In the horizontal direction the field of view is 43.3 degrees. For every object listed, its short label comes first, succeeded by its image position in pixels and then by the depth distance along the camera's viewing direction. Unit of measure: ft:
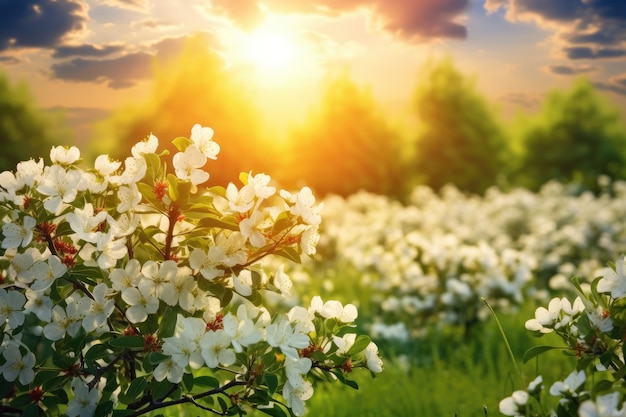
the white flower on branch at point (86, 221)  2.45
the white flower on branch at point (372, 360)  2.54
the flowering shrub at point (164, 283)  2.43
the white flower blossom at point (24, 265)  2.62
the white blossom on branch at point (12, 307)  2.69
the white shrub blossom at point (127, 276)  2.53
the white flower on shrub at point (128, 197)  2.50
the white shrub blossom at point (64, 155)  2.74
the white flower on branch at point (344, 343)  2.53
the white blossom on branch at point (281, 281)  2.62
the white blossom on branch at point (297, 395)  2.43
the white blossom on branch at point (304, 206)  2.47
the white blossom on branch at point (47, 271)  2.56
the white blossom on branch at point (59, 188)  2.53
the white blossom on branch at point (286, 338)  2.33
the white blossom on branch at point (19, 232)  2.58
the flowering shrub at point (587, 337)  2.15
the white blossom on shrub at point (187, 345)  2.35
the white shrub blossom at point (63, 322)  2.65
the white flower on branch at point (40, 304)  2.74
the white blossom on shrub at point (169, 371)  2.39
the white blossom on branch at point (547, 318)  2.50
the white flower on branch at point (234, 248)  2.53
